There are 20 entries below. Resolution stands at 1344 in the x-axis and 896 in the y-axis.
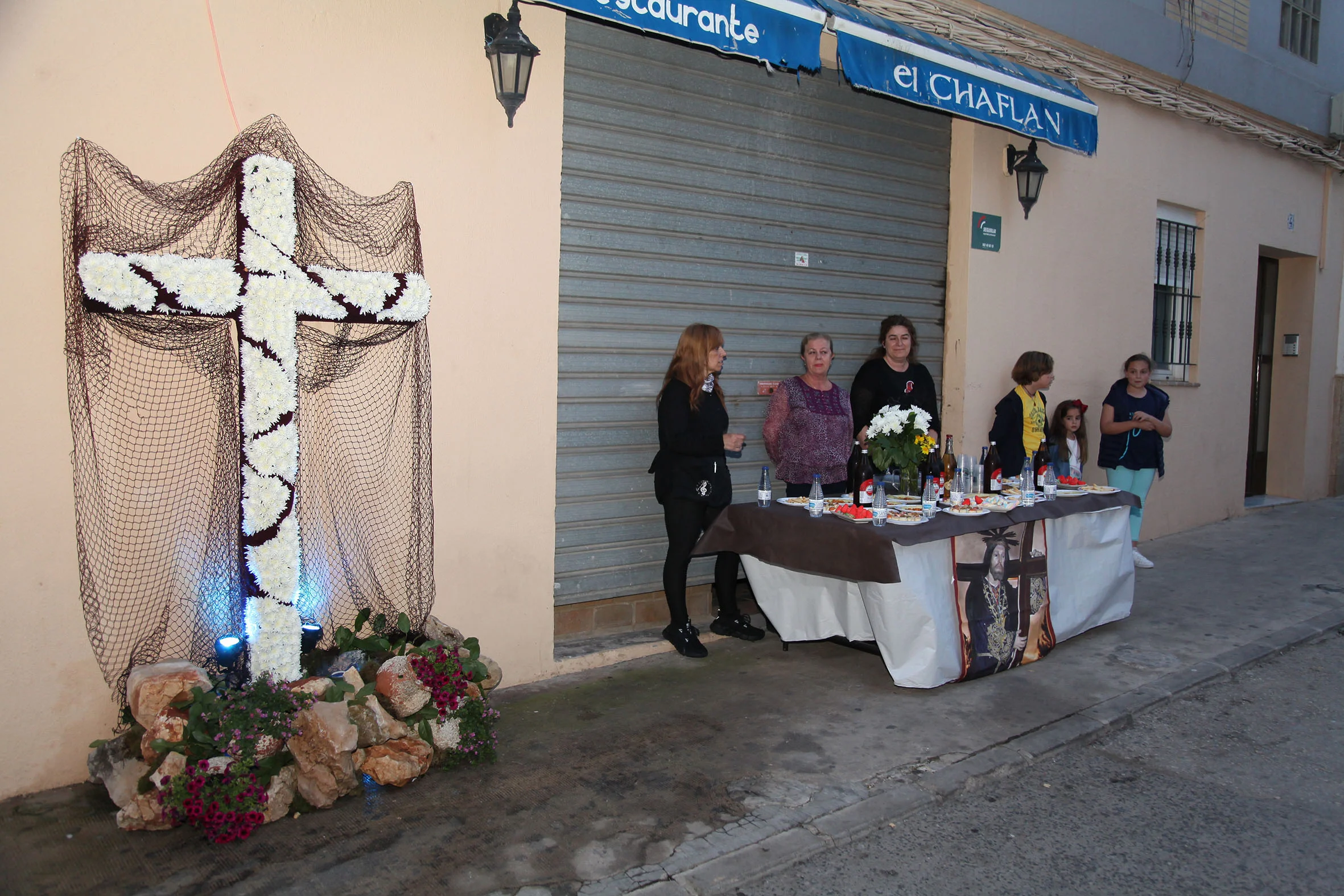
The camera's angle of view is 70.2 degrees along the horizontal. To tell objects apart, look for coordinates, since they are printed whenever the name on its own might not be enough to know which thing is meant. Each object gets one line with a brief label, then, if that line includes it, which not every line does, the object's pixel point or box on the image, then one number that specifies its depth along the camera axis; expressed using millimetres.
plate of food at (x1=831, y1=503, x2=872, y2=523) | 4984
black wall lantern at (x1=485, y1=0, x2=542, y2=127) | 4617
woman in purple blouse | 5906
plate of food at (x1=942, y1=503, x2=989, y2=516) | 5215
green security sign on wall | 7406
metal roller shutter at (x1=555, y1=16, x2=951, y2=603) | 5512
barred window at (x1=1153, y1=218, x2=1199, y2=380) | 9430
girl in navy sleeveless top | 7832
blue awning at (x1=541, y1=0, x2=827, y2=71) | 4664
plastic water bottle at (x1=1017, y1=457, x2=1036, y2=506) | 5738
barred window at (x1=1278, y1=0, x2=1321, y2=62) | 11008
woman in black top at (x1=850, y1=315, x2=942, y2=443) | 6367
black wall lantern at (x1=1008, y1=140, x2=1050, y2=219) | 7457
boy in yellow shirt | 6770
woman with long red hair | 5297
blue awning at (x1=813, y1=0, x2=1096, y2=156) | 5699
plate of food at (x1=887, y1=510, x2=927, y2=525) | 4957
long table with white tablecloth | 4824
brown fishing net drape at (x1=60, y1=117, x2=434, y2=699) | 3852
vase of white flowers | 5246
